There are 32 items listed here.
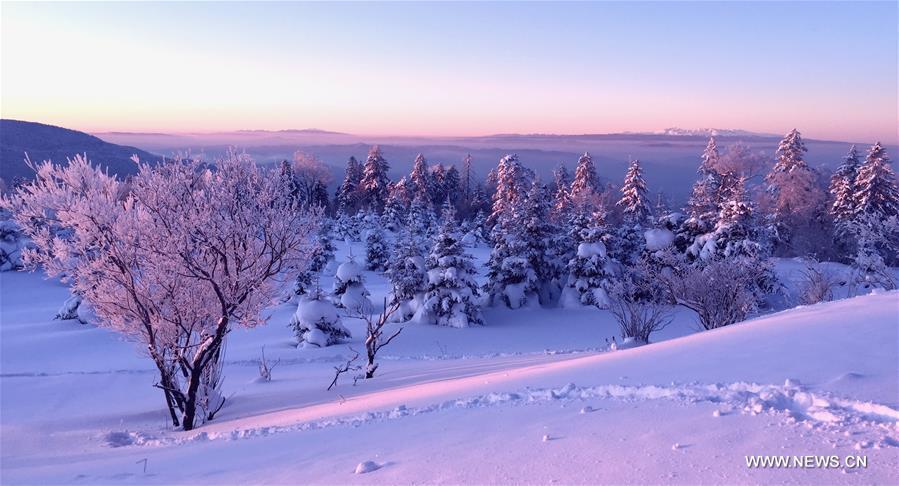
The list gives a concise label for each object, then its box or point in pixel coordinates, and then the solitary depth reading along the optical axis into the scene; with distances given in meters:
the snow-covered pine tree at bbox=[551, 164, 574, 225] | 49.11
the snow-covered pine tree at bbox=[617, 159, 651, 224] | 44.88
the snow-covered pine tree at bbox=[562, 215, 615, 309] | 30.99
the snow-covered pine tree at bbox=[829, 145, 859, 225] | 39.81
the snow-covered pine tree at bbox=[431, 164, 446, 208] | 71.88
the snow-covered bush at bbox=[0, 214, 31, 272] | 40.04
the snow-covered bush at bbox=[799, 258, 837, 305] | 19.45
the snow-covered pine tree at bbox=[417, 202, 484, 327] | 27.73
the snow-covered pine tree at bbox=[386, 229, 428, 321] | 28.77
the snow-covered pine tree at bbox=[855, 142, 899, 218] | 37.88
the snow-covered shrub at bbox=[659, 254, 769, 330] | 18.75
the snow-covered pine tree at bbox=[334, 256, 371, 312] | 28.59
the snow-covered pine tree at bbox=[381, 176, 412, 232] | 57.84
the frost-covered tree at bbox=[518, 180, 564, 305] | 32.28
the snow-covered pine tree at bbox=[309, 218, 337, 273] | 40.64
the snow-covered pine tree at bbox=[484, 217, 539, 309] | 31.12
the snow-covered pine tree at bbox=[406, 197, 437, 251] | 48.73
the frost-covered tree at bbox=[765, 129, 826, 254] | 42.38
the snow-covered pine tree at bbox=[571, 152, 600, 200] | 55.94
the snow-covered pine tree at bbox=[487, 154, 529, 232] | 52.94
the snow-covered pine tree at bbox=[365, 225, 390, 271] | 48.12
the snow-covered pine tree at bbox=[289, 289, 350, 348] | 24.79
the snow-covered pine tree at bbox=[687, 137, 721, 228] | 33.53
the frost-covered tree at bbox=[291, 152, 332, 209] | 66.88
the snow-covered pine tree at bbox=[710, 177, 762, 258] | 29.70
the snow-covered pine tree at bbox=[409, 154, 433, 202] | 66.25
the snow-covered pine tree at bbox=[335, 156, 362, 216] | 71.44
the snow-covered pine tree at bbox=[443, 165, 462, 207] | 73.38
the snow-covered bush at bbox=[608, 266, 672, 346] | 18.73
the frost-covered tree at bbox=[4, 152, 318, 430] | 10.99
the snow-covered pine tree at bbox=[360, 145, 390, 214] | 67.12
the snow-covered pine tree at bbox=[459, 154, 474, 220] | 77.00
